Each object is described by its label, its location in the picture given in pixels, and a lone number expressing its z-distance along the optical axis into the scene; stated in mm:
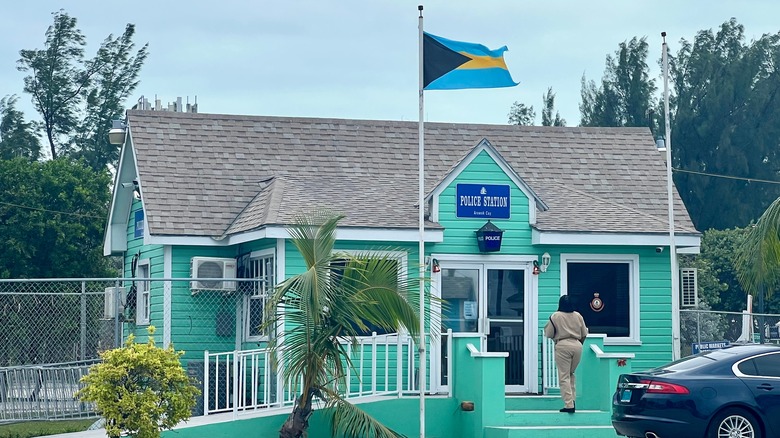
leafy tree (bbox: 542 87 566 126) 67750
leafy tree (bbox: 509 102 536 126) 67750
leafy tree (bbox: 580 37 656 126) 66125
